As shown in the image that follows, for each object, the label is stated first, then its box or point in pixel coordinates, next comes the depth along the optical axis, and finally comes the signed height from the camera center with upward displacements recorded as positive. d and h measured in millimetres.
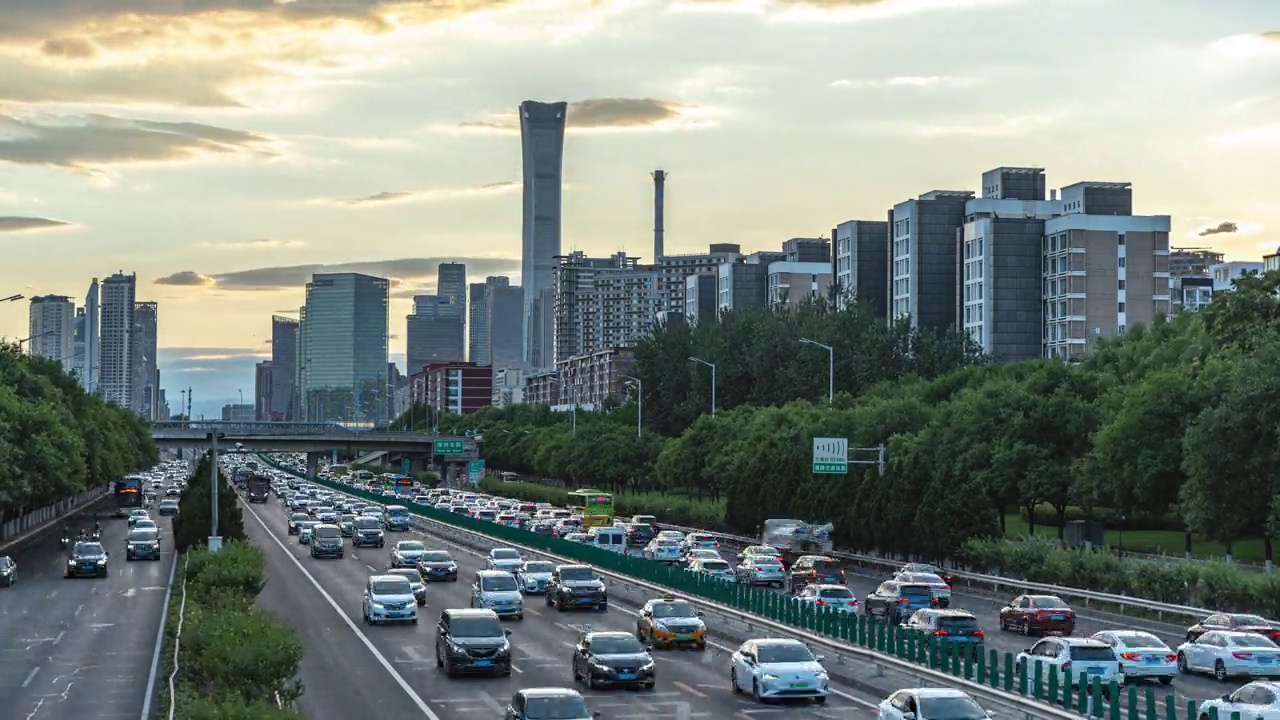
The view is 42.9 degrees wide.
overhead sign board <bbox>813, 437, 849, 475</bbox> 79125 -1821
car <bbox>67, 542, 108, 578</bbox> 69512 -6564
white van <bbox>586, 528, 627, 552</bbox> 80375 -6135
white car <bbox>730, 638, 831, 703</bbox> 32125 -5090
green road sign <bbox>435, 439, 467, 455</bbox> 169125 -3446
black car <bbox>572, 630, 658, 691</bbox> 33806 -5182
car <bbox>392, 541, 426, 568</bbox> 68688 -5986
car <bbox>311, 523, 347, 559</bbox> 79812 -6407
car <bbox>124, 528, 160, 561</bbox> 80500 -6693
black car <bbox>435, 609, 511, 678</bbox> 35969 -5128
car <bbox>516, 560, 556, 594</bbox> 61281 -6117
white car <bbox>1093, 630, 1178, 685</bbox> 35656 -5226
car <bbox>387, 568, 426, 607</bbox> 54656 -5734
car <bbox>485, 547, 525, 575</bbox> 64062 -5781
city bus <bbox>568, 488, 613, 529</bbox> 100700 -6033
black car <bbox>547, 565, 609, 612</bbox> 53312 -5753
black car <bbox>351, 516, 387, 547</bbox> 90500 -6779
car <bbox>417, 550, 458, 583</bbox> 66188 -6296
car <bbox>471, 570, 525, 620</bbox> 49719 -5552
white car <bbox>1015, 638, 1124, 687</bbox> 33969 -5008
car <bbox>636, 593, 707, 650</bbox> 42406 -5493
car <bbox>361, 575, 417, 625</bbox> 48594 -5674
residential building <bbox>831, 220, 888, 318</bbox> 161850 +14008
